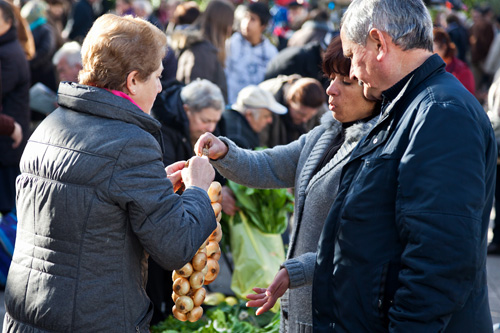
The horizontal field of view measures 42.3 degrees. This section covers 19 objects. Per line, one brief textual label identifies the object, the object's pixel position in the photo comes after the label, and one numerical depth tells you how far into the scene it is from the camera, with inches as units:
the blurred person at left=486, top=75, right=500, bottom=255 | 217.9
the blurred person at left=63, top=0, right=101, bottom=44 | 412.5
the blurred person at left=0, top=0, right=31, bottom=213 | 206.8
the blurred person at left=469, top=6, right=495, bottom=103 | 458.6
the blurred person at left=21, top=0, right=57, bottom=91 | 278.2
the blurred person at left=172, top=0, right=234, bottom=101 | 236.7
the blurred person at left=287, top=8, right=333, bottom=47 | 302.7
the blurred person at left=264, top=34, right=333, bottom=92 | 257.9
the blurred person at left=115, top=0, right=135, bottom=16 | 361.5
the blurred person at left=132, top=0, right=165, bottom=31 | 341.7
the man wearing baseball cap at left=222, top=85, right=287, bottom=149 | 189.2
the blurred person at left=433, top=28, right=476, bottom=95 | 219.1
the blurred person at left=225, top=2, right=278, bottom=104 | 280.7
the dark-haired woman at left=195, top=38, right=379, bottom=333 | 90.8
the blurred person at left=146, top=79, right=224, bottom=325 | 164.9
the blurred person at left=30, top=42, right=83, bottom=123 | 203.3
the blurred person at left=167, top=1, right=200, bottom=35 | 293.6
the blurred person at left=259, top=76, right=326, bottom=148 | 201.5
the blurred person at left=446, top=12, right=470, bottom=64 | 461.7
